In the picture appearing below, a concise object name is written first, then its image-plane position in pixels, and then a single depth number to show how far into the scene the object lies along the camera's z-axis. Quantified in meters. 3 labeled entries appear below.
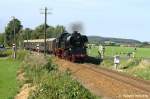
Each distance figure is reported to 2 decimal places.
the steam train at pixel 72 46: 54.41
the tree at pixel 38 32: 172.25
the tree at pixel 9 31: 181.61
